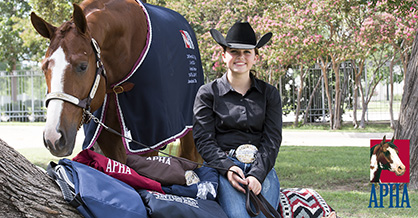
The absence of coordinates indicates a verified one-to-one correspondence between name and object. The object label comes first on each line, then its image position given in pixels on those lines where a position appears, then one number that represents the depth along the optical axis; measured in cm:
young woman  285
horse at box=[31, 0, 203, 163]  258
